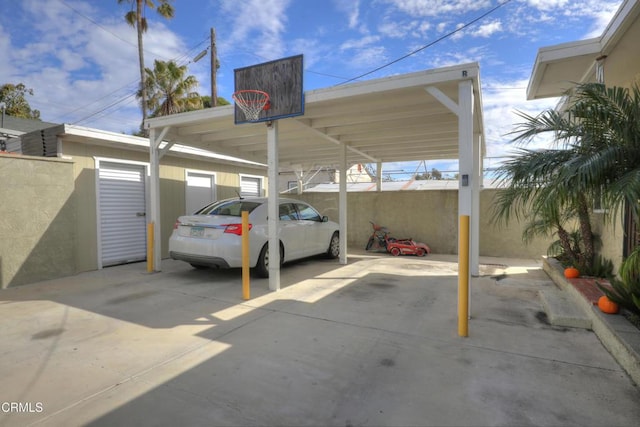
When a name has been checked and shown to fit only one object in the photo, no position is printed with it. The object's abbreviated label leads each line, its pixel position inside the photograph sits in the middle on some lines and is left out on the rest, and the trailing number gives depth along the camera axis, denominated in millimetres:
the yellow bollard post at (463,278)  3451
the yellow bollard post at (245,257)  4737
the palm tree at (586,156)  2914
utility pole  16364
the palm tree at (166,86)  18719
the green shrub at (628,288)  2769
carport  4242
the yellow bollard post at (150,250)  6703
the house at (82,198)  5629
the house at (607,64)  4223
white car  5539
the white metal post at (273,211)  5266
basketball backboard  5055
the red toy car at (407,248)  8984
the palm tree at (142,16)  16969
